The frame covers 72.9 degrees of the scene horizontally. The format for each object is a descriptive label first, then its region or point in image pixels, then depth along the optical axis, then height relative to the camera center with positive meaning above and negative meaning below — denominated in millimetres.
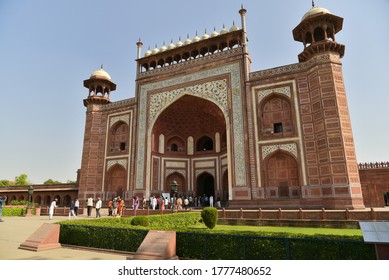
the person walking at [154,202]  18484 -68
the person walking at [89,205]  16055 -221
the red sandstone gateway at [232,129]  15609 +5286
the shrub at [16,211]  17812 -552
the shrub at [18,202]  25386 +11
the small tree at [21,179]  61072 +5465
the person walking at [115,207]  15685 -365
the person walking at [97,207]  15159 -299
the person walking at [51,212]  14789 -534
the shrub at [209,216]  10562 -615
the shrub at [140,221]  8750 -645
